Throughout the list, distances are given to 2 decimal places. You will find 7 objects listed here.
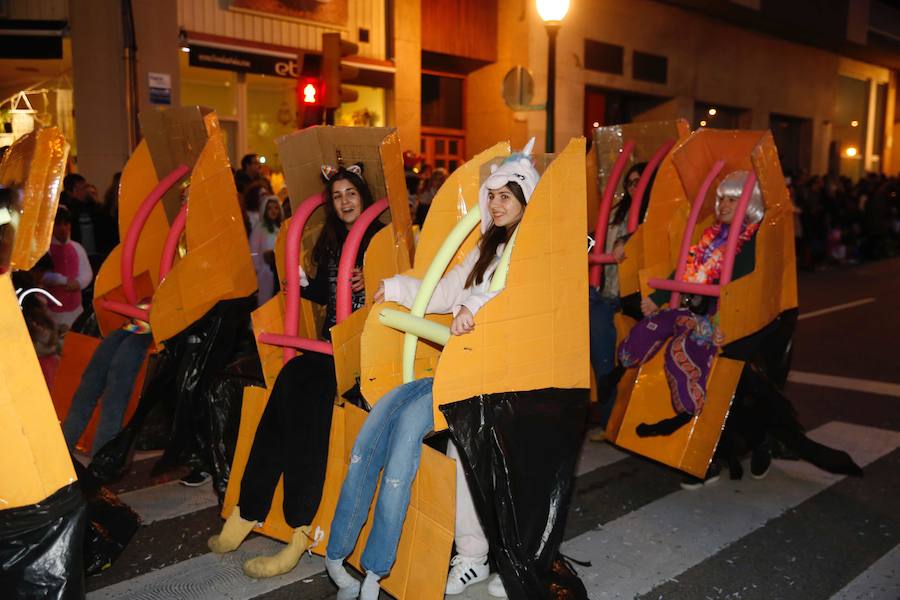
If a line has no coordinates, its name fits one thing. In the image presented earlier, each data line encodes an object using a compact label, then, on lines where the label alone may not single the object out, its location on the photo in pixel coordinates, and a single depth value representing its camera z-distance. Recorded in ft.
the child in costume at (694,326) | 14.78
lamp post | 33.88
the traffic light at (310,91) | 27.68
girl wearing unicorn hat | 10.28
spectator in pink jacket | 21.21
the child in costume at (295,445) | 11.94
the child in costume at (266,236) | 28.25
